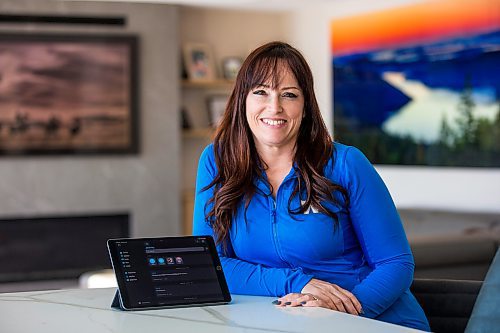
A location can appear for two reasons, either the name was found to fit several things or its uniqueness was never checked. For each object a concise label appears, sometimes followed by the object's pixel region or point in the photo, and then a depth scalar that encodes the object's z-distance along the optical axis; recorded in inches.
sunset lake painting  234.4
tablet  82.5
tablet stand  82.2
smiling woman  88.9
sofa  173.9
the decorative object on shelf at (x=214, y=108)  312.8
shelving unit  312.4
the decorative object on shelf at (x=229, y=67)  315.0
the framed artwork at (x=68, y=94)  276.2
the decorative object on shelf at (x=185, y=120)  307.6
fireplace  276.7
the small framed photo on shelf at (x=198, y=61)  307.1
